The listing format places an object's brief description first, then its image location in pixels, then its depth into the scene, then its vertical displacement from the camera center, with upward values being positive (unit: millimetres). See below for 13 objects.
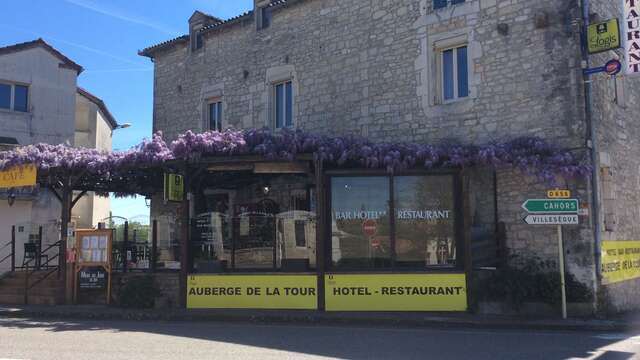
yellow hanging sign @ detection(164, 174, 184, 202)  13422 +993
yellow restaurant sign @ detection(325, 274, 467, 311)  12391 -1282
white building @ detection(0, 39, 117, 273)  21688 +4619
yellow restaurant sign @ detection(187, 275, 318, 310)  12812 -1292
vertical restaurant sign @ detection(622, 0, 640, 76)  12414 +3888
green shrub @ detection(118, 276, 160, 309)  13664 -1353
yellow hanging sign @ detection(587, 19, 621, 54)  11883 +3742
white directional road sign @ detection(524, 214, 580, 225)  11394 +144
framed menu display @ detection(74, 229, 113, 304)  14227 -624
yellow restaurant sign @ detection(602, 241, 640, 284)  12484 -750
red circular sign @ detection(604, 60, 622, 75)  12102 +3155
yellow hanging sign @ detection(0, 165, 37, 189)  14203 +1371
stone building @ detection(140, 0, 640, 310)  12727 +3471
